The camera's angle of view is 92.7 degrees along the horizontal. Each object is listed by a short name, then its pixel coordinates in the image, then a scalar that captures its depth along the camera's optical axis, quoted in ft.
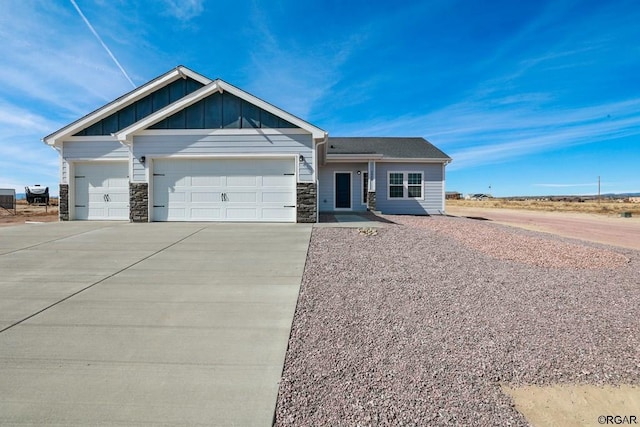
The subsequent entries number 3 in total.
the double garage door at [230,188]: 33.17
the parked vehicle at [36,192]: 94.17
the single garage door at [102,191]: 36.29
